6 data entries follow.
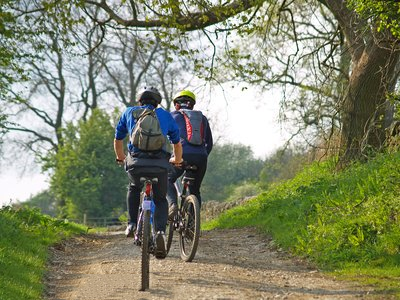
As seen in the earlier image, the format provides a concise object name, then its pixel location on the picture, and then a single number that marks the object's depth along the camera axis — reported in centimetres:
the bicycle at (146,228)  1527
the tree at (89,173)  9600
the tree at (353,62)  3137
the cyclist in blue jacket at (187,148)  1980
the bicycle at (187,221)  1864
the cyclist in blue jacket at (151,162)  1583
